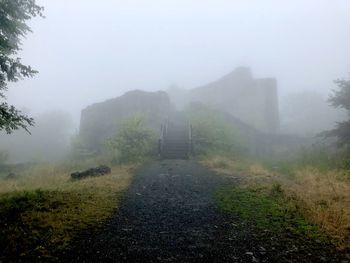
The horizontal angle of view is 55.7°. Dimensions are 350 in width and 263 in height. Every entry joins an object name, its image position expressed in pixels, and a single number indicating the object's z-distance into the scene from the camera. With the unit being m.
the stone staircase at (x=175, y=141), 20.20
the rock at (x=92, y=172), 14.05
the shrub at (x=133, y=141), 18.73
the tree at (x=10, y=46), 8.13
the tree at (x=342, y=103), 16.30
